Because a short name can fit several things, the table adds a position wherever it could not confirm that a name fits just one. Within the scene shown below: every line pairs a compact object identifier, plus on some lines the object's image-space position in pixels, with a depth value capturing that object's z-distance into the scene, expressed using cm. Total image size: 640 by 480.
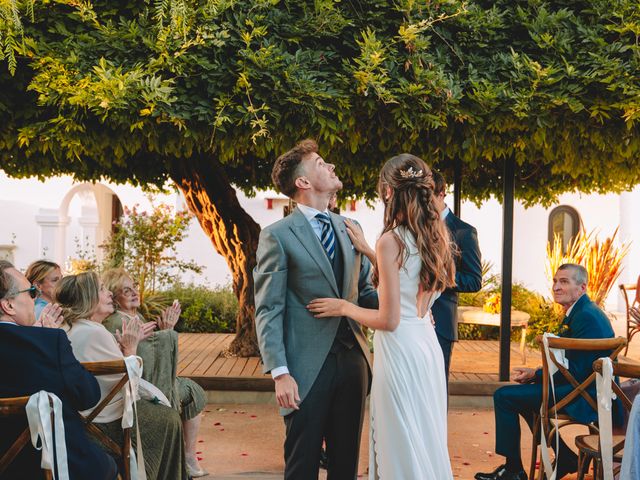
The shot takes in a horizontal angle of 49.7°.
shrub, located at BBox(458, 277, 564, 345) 1226
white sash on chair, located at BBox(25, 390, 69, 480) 278
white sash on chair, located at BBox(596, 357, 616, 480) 337
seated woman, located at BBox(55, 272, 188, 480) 376
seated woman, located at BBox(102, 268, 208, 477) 438
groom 308
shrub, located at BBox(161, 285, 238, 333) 1286
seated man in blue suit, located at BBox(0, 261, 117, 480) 289
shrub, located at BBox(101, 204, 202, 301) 1277
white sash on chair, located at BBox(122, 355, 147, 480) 331
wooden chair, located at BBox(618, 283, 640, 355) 999
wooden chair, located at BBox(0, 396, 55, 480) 278
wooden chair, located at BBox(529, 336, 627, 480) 395
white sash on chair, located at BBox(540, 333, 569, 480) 409
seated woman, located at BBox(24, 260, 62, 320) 554
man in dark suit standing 465
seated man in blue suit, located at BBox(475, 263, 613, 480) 442
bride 312
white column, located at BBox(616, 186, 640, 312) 1861
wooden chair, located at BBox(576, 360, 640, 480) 335
